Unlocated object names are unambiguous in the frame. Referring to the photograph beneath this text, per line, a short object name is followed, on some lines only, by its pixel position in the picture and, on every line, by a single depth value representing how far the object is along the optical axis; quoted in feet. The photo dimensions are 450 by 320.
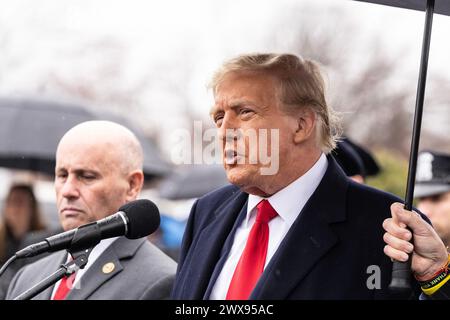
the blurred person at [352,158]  15.16
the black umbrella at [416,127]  9.40
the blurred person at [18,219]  21.33
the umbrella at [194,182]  35.78
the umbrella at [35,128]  28.91
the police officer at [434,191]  18.45
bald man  12.17
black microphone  9.68
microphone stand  9.70
